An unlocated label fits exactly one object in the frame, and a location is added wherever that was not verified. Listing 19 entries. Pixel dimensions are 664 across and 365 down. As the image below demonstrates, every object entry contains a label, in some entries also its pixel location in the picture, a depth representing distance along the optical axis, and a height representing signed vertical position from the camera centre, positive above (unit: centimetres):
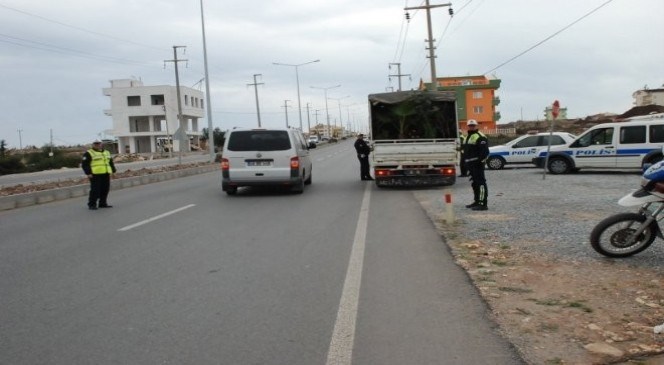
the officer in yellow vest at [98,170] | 1366 -25
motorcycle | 653 -113
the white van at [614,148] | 1831 -56
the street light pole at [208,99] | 3606 +353
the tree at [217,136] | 8918 +292
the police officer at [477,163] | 1137 -49
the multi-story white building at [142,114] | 8800 +660
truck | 1602 +14
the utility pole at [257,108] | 6447 +492
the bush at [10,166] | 4500 -6
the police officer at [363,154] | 1925 -31
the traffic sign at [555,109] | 1713 +74
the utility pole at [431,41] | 3588 +622
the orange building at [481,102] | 7812 +496
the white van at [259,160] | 1520 -24
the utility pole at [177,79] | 3243 +655
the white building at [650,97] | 6744 +372
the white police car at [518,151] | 2320 -59
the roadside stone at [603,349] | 399 -152
